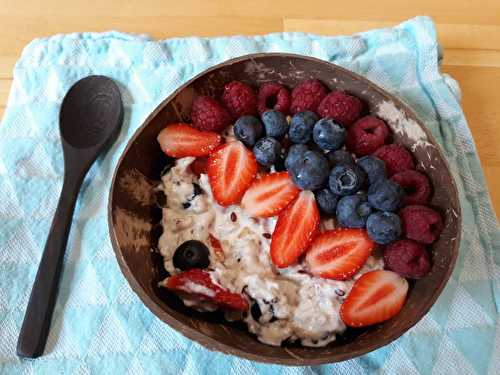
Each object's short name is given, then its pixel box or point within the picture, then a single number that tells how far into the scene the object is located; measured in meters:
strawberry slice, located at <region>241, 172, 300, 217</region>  0.17
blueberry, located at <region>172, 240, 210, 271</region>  0.16
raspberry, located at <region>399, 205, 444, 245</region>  0.16
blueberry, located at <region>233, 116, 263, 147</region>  0.17
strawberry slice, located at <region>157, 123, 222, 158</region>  0.18
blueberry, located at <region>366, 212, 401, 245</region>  0.15
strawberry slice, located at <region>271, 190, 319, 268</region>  0.16
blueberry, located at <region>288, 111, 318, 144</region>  0.17
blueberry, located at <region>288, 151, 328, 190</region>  0.16
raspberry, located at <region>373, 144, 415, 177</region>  0.17
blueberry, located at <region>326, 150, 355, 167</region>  0.17
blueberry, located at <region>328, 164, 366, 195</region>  0.16
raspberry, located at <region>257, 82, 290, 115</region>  0.18
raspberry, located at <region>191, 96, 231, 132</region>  0.18
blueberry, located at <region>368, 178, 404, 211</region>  0.15
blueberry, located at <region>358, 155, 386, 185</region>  0.16
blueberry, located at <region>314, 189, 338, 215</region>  0.16
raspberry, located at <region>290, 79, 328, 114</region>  0.18
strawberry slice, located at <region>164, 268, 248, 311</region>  0.15
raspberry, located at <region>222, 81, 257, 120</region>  0.18
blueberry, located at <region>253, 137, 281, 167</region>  0.17
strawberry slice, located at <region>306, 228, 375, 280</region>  0.16
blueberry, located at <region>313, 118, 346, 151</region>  0.17
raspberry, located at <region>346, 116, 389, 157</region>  0.17
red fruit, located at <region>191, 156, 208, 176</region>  0.18
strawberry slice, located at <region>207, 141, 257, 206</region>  0.17
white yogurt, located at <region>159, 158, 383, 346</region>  0.15
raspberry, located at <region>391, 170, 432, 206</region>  0.17
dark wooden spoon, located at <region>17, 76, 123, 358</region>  0.18
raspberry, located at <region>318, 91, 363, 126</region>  0.17
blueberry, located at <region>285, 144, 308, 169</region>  0.17
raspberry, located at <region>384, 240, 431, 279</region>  0.15
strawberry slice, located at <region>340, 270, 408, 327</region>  0.15
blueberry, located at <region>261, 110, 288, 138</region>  0.17
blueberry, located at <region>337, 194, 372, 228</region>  0.16
